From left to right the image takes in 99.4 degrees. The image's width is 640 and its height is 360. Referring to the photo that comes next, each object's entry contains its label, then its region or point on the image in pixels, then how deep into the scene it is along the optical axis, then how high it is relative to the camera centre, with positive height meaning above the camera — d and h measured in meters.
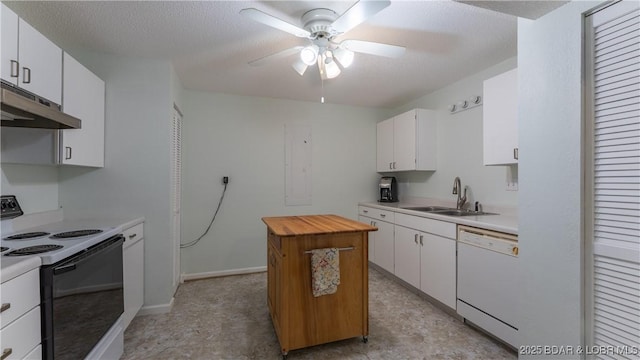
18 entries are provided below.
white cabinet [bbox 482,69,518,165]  2.12 +0.50
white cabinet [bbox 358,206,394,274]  3.28 -0.74
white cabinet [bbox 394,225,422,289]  2.82 -0.82
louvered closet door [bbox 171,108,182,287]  2.71 -0.06
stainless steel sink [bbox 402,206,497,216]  2.78 -0.33
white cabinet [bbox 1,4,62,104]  1.41 +0.69
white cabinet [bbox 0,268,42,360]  1.02 -0.56
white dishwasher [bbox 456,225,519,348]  1.91 -0.77
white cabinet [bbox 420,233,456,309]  2.40 -0.83
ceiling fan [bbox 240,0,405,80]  1.49 +0.92
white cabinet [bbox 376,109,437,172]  3.34 +0.50
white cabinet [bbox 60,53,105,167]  1.87 +0.50
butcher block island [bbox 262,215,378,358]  1.85 -0.74
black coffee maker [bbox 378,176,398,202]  3.90 -0.13
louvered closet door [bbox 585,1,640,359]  0.95 +0.00
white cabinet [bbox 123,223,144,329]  2.09 -0.75
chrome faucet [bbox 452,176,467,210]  2.97 -0.14
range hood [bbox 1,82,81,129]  1.17 +0.33
